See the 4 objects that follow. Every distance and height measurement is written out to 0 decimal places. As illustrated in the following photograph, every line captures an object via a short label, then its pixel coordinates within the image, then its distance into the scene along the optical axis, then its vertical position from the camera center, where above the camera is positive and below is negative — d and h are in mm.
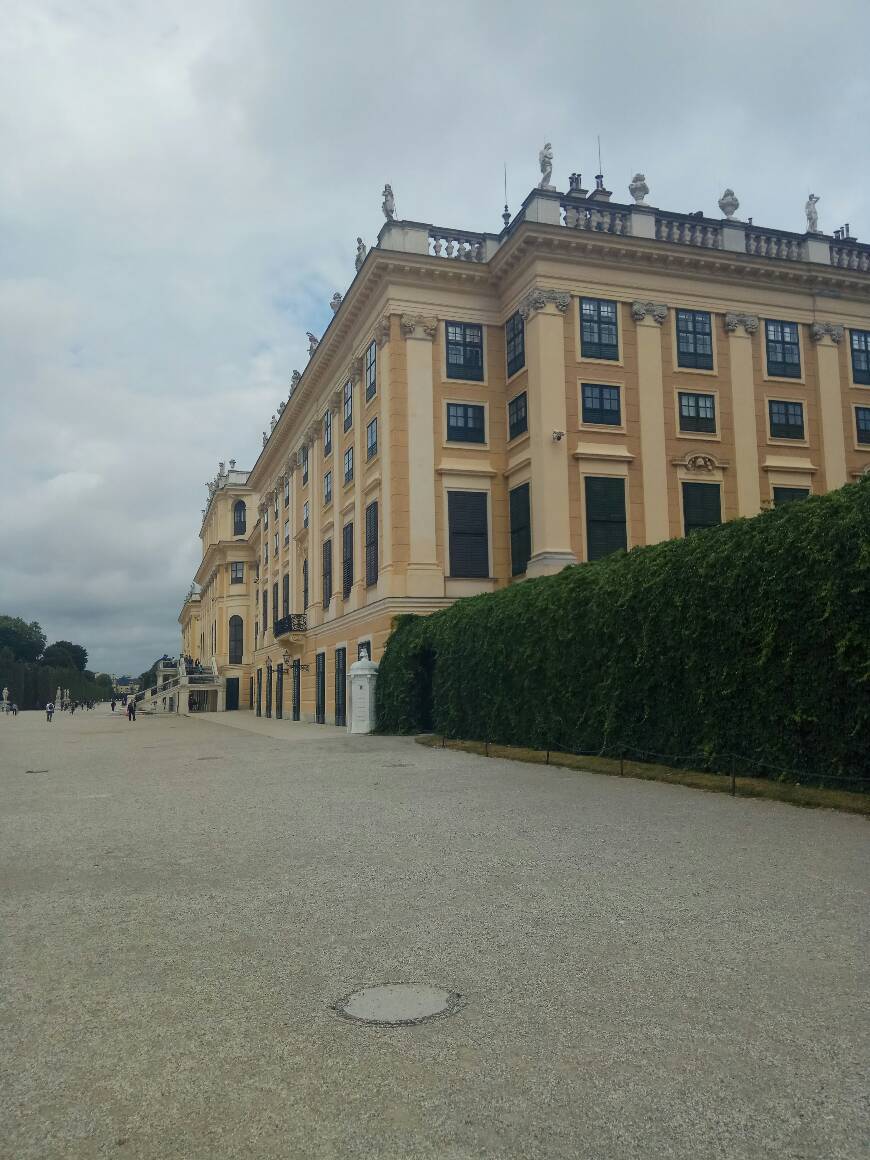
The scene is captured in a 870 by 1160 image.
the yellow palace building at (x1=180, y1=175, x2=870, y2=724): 30844 +10770
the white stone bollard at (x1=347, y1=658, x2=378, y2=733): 28953 +234
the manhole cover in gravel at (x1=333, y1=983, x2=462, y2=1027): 4547 -1486
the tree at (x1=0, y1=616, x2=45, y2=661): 131875 +9716
